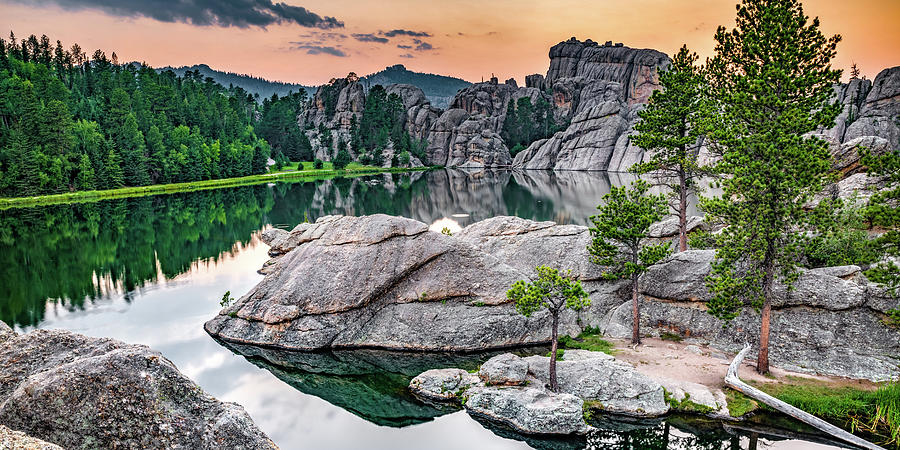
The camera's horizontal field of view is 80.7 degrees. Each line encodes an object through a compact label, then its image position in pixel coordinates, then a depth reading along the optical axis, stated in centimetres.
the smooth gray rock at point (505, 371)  2489
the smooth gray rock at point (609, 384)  2381
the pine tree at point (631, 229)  3130
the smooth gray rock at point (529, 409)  2248
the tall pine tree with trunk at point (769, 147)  2500
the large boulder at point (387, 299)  3284
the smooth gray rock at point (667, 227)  4338
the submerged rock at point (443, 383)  2577
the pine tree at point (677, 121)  3747
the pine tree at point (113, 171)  11519
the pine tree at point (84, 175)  10938
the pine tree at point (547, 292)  2583
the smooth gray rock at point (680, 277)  3216
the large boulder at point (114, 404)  779
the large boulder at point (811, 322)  2609
